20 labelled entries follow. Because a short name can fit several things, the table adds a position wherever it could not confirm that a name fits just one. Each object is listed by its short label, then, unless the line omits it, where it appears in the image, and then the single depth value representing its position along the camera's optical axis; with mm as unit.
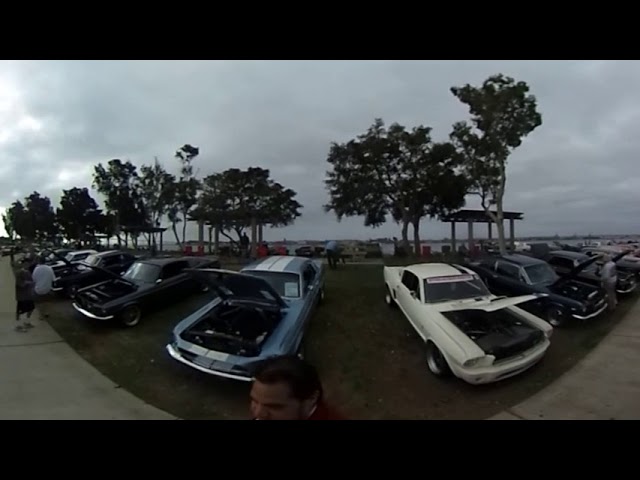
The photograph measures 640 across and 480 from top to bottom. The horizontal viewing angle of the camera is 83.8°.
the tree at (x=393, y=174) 14164
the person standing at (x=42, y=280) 7143
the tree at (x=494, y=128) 12234
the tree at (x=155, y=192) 16703
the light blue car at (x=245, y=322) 3533
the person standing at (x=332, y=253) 10123
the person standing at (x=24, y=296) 5492
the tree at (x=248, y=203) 13125
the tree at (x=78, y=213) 22344
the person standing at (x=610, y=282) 6298
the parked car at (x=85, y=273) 7676
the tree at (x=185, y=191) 15562
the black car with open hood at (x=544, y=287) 5441
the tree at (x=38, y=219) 20261
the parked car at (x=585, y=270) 6996
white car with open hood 3557
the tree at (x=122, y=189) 17391
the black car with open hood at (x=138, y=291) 5254
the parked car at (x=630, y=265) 8490
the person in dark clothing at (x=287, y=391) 1159
